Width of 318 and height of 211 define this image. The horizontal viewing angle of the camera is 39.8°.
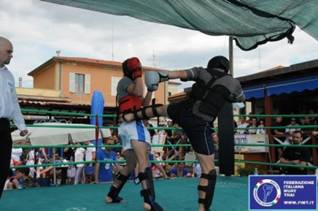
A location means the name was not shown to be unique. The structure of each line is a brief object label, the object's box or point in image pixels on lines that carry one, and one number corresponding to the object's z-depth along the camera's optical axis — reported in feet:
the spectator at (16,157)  30.56
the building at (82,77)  124.88
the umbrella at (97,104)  28.89
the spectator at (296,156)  27.94
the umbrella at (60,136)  32.42
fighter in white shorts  13.21
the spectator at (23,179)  29.87
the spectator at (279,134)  33.45
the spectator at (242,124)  36.59
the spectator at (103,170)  23.67
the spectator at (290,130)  30.60
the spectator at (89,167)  31.07
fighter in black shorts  12.33
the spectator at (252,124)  37.27
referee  10.96
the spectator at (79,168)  31.20
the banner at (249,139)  33.86
